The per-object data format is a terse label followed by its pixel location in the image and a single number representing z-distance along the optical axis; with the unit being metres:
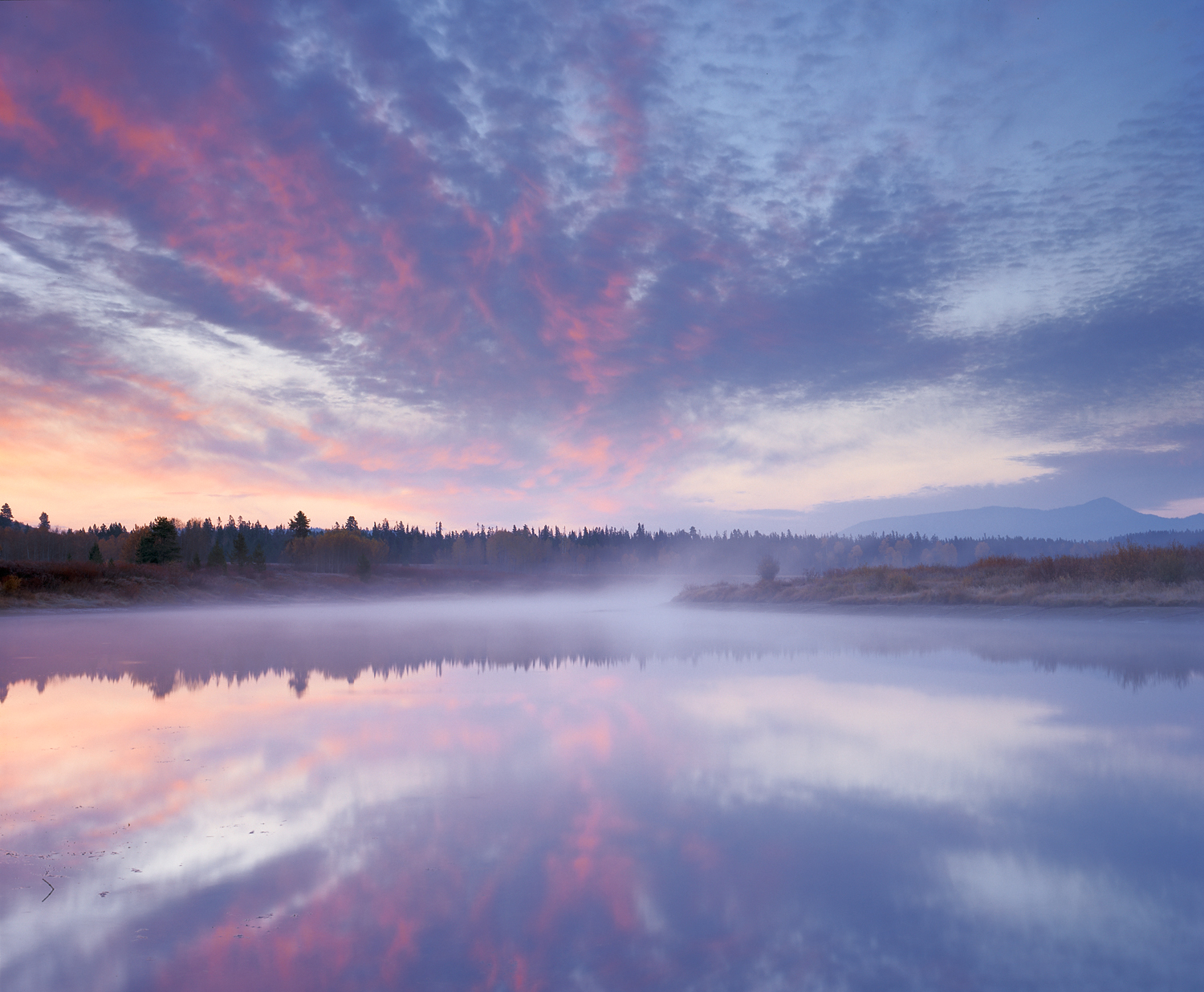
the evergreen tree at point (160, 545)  80.38
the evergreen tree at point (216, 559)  78.19
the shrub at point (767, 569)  51.75
